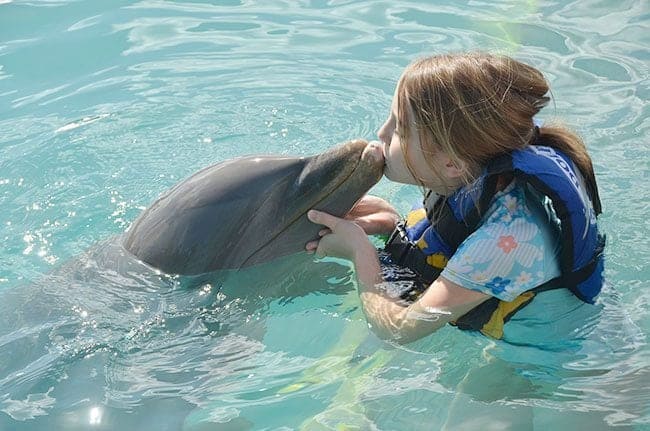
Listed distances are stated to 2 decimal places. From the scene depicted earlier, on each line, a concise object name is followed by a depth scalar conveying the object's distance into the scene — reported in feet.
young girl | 14.69
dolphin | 16.44
